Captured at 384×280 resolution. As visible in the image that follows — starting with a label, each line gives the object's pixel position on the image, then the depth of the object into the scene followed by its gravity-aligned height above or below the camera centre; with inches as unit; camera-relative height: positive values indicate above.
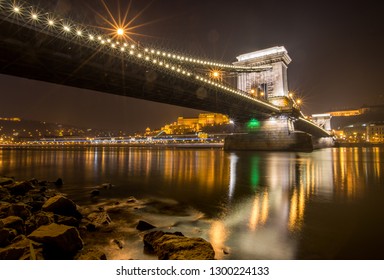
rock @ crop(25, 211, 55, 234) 176.7 -55.5
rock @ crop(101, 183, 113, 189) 459.6 -71.7
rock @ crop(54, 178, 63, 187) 497.5 -71.7
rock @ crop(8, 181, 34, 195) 348.7 -58.1
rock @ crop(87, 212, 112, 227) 221.1 -67.2
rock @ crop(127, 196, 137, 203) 334.2 -72.1
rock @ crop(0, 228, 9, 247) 146.5 -54.0
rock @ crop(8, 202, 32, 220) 200.1 -52.5
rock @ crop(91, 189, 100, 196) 384.2 -70.9
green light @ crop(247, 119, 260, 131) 1974.7 +199.6
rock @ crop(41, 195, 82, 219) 218.1 -53.6
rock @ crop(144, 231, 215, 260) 143.1 -62.5
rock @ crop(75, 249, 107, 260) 145.3 -65.8
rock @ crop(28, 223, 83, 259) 145.8 -57.1
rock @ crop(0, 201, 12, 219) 202.2 -54.3
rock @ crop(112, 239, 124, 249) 172.7 -70.0
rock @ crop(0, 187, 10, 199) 308.2 -58.8
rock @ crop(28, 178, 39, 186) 474.4 -66.5
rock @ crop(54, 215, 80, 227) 195.5 -59.4
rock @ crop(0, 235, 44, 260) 130.3 -57.0
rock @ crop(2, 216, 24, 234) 168.4 -52.9
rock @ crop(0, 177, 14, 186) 395.8 -54.1
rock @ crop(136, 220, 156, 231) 210.5 -68.5
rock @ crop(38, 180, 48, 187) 473.3 -69.6
